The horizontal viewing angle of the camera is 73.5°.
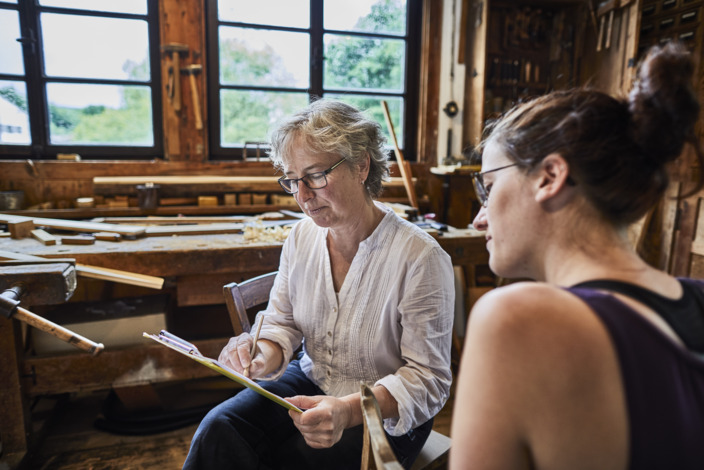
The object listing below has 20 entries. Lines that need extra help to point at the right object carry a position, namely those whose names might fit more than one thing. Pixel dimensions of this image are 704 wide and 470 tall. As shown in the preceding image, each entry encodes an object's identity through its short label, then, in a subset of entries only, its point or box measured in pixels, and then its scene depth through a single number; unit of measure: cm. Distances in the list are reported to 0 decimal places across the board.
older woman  141
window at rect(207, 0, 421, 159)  403
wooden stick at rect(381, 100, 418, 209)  379
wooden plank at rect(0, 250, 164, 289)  212
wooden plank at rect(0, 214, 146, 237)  264
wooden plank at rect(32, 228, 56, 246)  240
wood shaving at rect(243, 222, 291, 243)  261
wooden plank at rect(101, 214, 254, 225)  315
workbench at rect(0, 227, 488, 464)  218
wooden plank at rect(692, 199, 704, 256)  368
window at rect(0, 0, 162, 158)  359
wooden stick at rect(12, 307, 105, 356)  147
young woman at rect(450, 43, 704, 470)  59
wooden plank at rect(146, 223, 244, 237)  276
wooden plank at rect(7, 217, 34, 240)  256
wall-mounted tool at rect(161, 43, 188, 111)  374
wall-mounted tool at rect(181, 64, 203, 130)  380
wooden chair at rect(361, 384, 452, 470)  71
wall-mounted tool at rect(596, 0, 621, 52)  404
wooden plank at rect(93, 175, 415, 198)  349
